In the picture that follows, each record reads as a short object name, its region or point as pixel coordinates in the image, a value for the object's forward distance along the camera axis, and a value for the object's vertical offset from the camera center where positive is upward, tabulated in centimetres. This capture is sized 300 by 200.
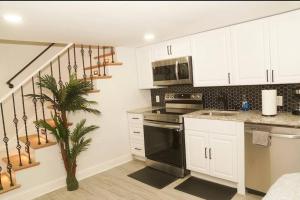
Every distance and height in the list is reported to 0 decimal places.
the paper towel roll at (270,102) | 280 -26
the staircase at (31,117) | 311 -46
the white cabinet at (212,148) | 293 -91
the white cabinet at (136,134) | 414 -89
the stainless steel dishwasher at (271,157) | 241 -88
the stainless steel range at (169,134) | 346 -78
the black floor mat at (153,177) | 337 -148
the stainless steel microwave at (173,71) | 362 +27
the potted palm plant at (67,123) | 316 -44
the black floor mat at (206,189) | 290 -148
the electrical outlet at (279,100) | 301 -26
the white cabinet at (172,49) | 363 +67
